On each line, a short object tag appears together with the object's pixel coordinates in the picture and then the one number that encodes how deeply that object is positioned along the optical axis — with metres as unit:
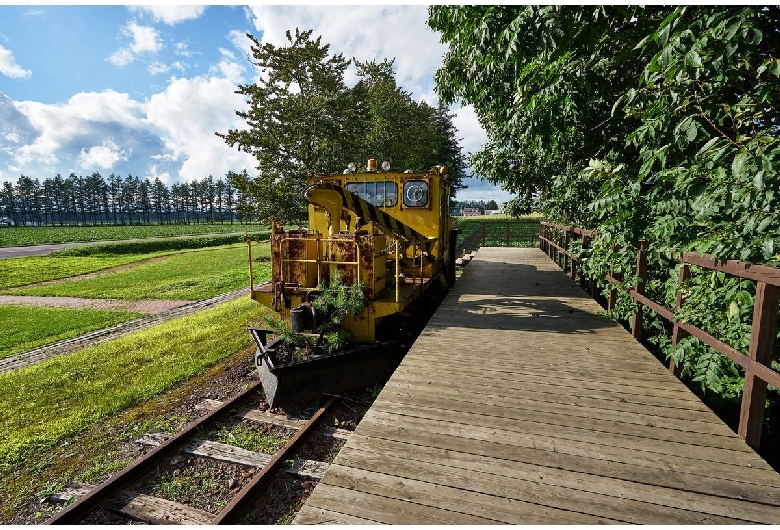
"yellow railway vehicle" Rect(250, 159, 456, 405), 5.34
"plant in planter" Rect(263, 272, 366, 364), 5.40
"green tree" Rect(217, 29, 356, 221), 15.84
